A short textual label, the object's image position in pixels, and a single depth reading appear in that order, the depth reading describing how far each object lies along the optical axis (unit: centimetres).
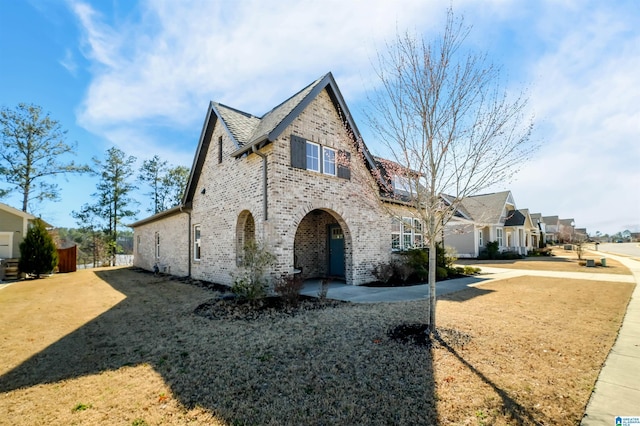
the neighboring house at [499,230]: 2852
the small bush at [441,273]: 1358
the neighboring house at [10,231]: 1811
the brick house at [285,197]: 994
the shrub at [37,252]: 1703
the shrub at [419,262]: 1310
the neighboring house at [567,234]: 4264
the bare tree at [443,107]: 544
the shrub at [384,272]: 1235
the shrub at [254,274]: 824
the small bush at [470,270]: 1554
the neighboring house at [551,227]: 6118
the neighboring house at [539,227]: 4364
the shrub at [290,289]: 823
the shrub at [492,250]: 2770
